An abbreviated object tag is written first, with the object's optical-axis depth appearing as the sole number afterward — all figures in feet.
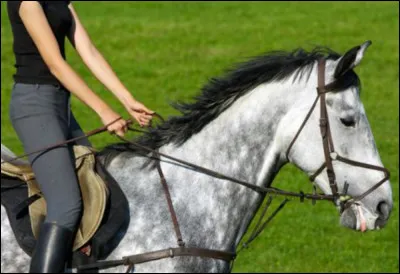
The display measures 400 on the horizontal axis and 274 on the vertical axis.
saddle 43.88
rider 43.29
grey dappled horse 44.45
